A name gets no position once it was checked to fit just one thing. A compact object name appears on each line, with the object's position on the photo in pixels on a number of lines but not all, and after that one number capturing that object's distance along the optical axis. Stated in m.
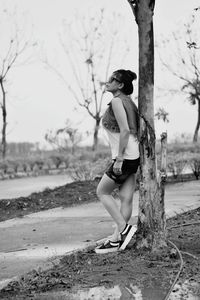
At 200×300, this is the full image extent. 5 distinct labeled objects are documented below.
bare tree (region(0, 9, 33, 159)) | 28.23
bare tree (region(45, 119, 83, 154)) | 33.06
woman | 5.55
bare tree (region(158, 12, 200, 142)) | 29.34
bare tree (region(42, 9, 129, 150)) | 31.81
